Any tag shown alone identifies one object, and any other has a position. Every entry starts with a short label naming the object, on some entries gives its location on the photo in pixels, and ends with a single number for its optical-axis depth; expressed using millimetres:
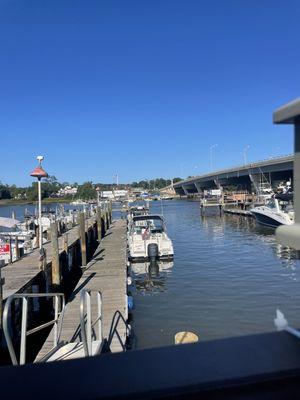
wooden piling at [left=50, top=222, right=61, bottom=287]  16672
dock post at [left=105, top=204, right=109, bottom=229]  45897
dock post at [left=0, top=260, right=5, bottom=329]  10828
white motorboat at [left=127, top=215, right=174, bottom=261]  25062
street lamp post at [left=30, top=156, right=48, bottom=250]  17438
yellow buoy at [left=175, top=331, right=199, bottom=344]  9562
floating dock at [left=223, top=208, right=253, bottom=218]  64081
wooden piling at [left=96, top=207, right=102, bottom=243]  33562
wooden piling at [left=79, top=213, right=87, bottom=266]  23256
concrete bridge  74331
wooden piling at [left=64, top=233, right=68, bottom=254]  22014
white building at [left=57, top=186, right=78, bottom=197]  183125
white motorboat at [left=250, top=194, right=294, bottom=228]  42800
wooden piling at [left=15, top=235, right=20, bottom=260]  22338
